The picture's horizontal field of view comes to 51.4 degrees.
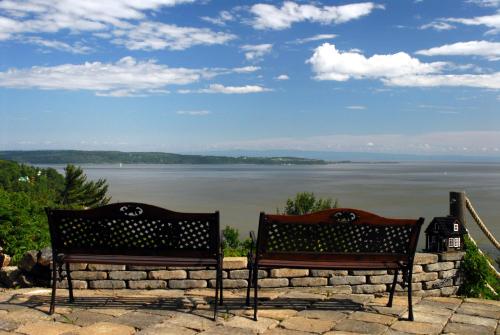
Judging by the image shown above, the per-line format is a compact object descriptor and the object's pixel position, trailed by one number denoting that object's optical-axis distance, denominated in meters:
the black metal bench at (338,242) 4.17
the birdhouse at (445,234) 5.51
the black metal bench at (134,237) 4.18
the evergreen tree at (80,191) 58.93
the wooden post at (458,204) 6.13
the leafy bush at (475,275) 5.63
